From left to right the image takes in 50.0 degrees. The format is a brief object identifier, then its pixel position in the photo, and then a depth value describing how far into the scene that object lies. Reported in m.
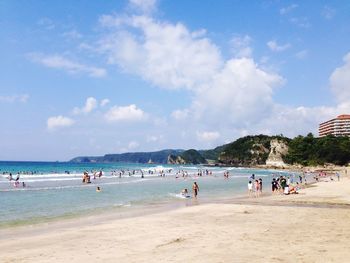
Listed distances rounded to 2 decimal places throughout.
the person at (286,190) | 35.31
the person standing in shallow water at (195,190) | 35.27
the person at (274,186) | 39.00
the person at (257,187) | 36.47
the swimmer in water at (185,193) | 36.55
